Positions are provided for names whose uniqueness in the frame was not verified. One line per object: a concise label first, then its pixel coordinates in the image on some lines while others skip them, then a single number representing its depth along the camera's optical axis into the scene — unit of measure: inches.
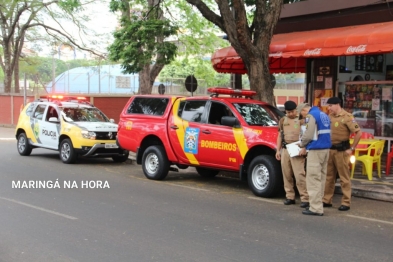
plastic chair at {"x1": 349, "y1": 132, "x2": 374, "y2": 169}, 470.1
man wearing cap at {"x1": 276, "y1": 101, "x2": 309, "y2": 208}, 342.3
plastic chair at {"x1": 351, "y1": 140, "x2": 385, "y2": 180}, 432.8
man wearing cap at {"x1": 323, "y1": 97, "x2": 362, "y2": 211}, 335.9
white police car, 546.9
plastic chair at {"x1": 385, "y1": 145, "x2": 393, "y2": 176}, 453.3
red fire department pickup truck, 381.1
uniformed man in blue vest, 315.9
